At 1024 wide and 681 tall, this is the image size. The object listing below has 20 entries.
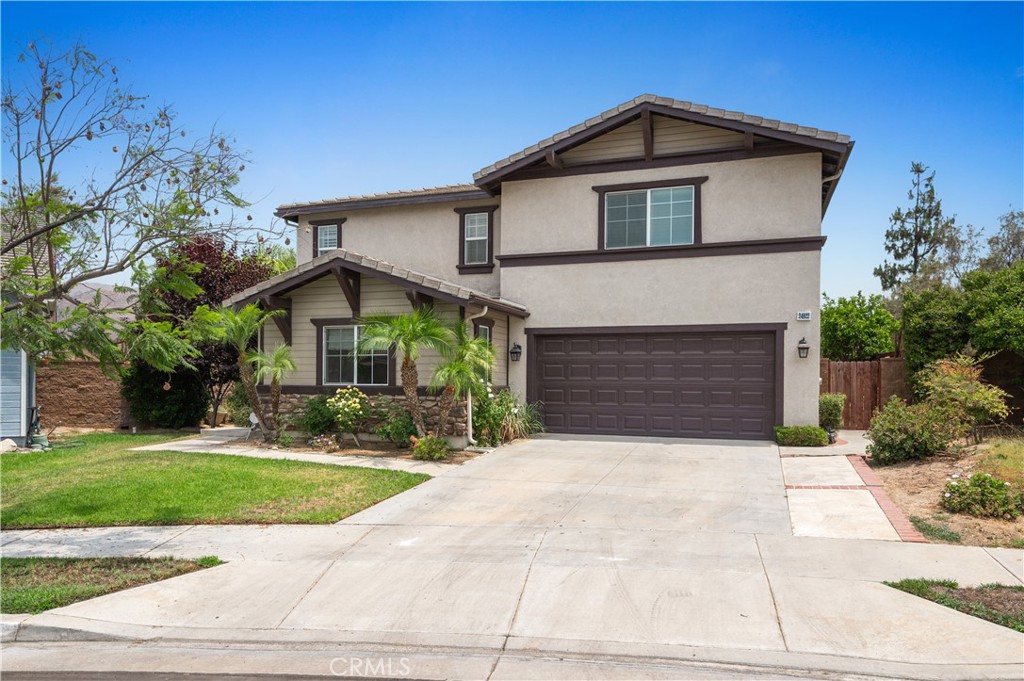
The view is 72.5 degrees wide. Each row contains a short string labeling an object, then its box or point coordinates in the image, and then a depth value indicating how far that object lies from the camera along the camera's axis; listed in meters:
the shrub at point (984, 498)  8.02
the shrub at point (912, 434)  11.15
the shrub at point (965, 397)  11.57
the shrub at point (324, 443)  13.57
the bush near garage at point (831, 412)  15.41
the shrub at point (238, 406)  18.31
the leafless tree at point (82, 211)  7.26
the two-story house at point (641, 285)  14.59
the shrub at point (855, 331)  20.88
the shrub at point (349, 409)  13.90
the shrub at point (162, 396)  17.97
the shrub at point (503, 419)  14.00
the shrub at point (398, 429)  13.48
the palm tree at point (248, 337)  13.84
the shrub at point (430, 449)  12.49
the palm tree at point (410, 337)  12.47
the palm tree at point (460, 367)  12.68
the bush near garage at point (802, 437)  14.13
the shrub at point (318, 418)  14.13
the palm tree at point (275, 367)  14.20
